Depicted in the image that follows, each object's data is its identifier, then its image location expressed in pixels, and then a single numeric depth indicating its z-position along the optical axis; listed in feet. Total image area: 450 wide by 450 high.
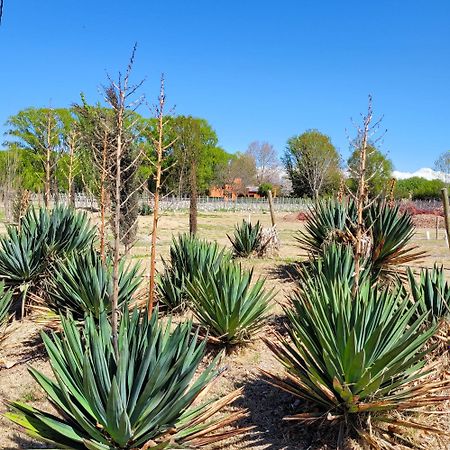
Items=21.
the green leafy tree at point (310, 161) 176.86
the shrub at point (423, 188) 195.44
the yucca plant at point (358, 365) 11.26
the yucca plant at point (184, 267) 21.74
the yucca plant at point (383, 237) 25.98
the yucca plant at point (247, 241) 34.86
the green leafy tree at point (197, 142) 154.61
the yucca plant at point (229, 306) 17.13
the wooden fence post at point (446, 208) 19.91
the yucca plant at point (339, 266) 20.16
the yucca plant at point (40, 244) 22.79
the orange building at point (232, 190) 249.96
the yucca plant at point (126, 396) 9.26
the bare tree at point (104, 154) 19.54
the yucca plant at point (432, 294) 16.81
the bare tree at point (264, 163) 303.68
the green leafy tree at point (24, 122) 166.61
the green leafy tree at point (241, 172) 264.93
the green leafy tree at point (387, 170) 150.00
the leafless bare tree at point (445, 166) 199.93
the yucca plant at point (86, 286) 18.62
